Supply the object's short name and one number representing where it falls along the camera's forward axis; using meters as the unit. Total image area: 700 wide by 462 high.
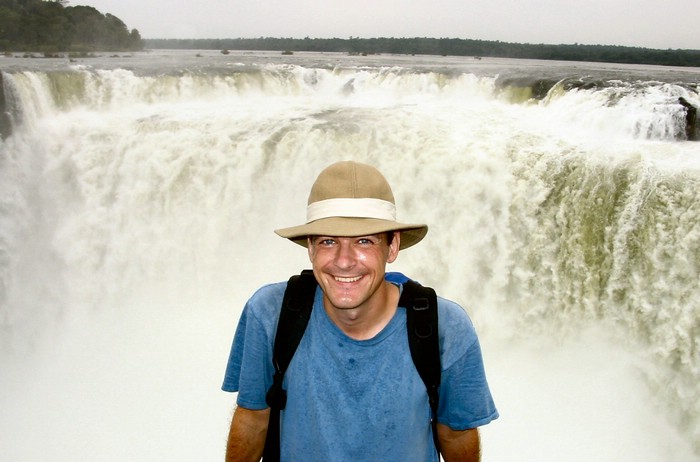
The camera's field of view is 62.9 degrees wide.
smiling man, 1.38
